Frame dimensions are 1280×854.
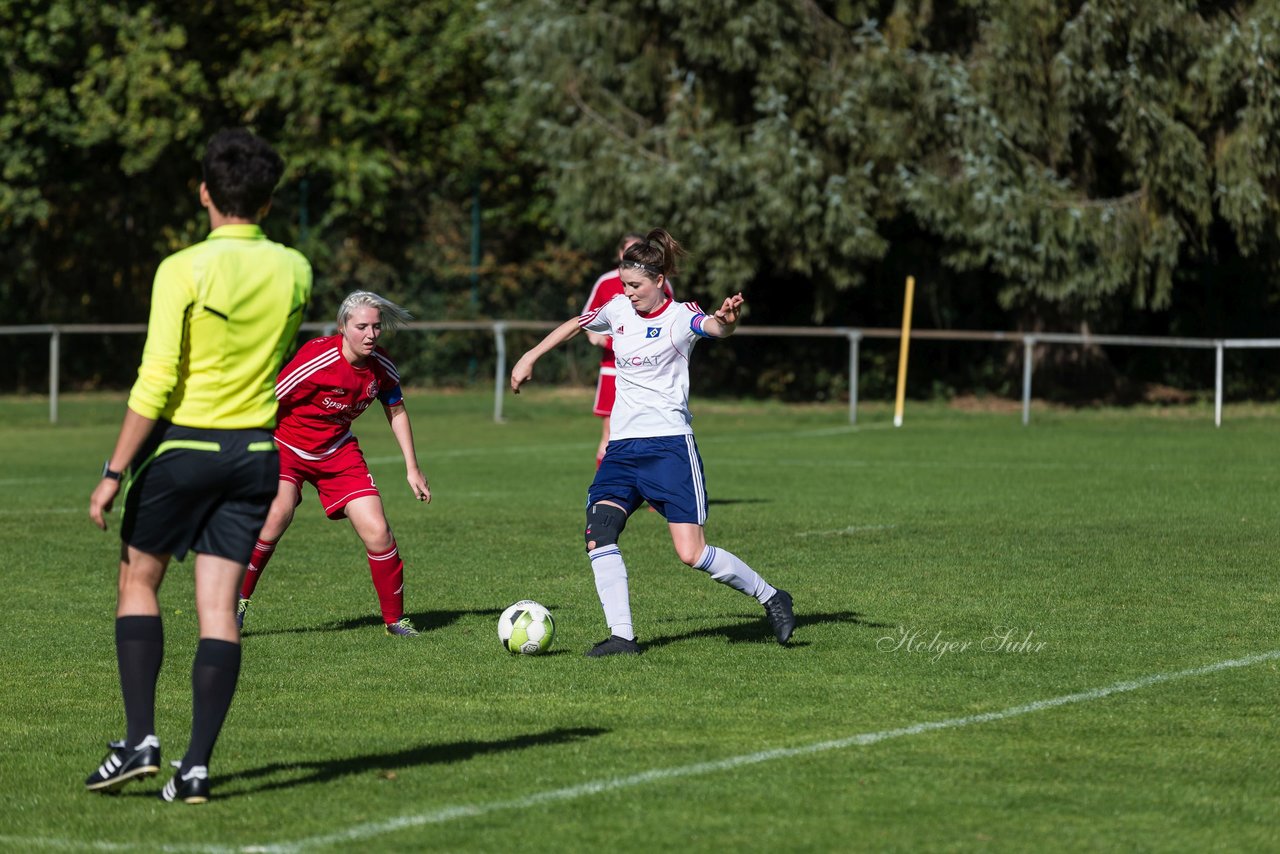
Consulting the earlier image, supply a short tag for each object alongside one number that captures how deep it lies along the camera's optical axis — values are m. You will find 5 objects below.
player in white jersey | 17.44
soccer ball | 17.30
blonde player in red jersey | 18.67
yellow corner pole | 51.25
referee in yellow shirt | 11.28
